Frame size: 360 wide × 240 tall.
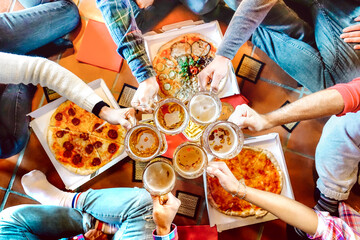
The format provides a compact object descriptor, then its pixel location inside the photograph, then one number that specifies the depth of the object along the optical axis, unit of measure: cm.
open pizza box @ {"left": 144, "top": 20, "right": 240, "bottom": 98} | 195
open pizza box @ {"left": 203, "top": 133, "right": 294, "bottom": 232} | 183
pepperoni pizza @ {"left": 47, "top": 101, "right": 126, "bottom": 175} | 196
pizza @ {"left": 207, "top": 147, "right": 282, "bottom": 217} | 184
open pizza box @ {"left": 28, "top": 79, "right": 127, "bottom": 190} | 193
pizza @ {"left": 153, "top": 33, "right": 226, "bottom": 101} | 192
